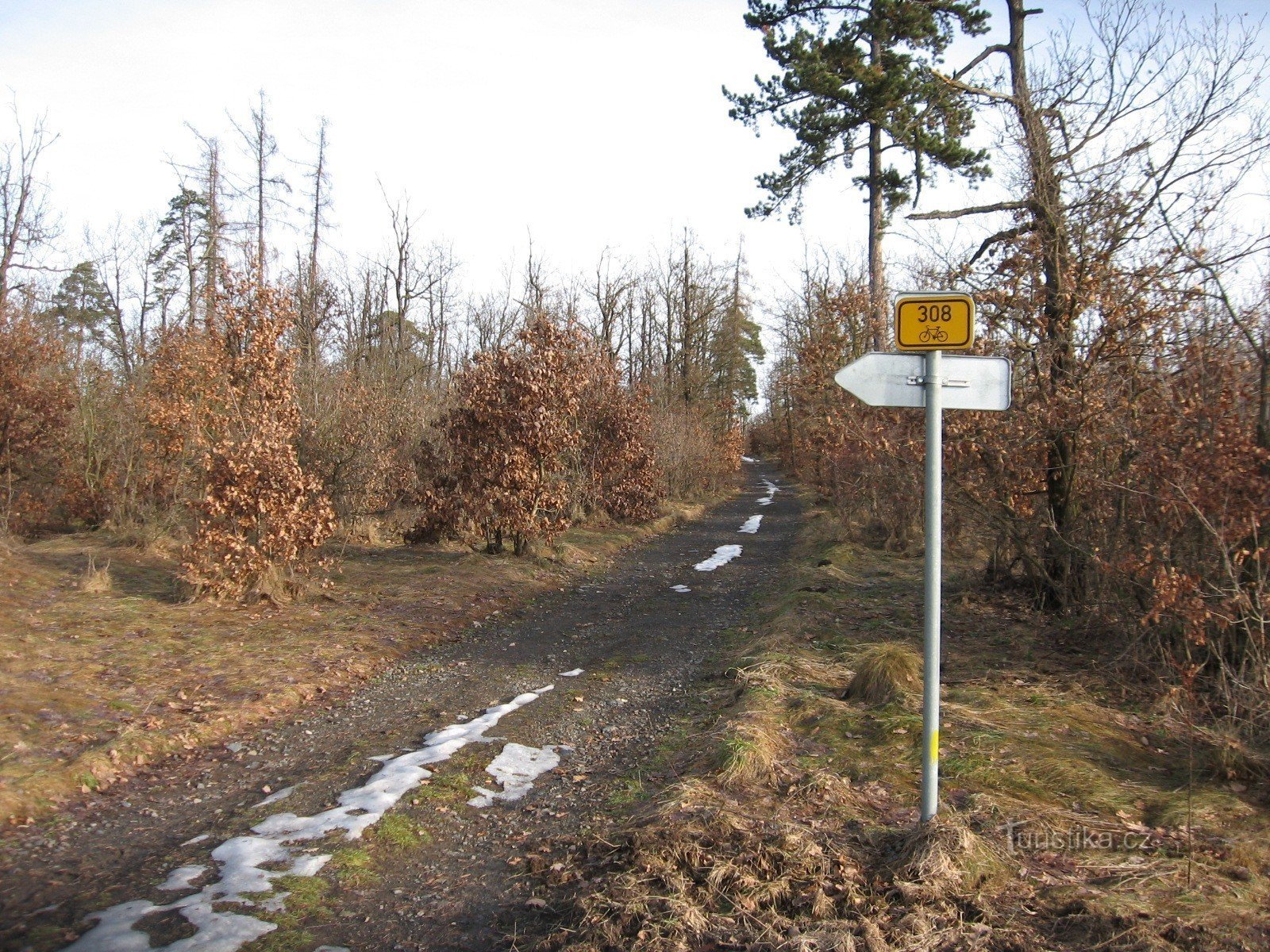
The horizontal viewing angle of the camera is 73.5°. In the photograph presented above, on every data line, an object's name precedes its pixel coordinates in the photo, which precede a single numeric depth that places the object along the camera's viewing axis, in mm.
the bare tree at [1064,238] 8930
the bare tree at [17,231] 20078
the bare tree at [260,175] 29516
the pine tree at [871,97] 15586
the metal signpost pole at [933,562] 4051
